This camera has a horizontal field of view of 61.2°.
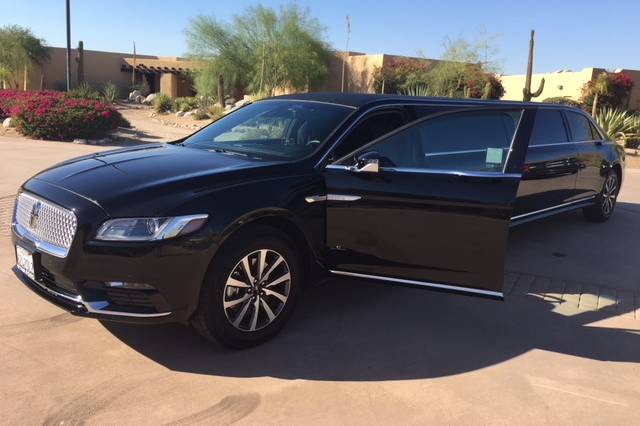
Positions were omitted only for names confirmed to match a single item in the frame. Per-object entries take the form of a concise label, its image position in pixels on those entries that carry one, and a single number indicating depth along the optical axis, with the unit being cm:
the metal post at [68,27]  2412
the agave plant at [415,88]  2888
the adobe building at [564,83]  2950
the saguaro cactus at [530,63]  2286
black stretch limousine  320
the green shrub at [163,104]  3123
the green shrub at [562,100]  2541
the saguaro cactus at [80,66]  2741
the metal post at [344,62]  3556
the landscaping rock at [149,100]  3953
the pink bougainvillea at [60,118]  1573
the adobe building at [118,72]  4222
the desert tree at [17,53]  4028
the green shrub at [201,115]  2695
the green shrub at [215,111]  2673
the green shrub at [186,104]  3044
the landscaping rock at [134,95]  4269
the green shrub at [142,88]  4569
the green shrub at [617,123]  1812
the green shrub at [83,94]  2002
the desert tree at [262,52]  3362
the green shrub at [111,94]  2920
